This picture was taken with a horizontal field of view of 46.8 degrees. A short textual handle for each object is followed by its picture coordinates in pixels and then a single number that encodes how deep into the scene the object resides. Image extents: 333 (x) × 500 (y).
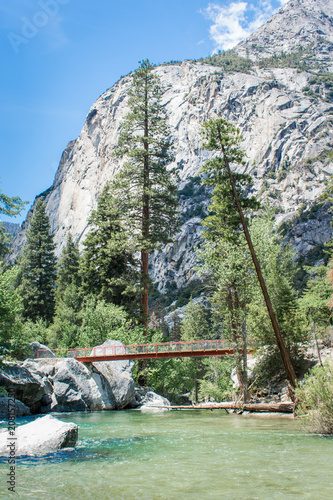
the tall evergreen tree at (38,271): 44.88
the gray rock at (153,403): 22.97
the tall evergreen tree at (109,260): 28.53
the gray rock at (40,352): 25.53
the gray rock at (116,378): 23.25
